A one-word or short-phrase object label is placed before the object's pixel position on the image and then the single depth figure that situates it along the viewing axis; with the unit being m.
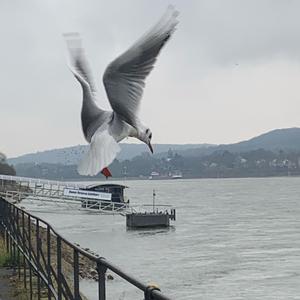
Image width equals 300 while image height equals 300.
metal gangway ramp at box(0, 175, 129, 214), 63.06
